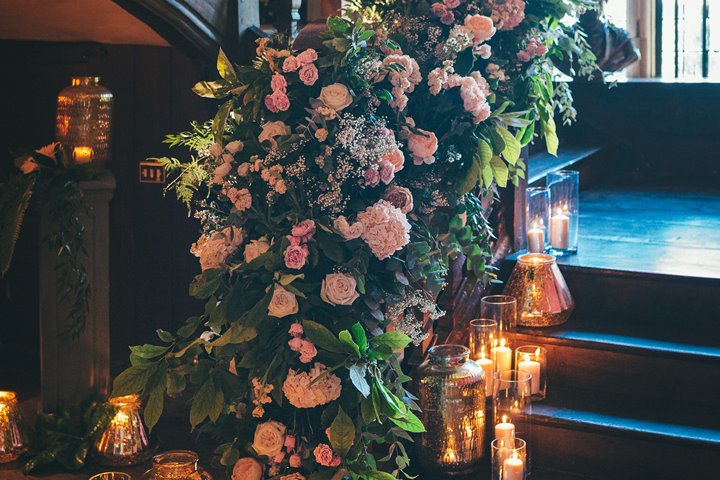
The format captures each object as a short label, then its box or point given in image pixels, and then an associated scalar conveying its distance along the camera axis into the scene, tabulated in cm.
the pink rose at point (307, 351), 247
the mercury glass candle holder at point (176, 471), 249
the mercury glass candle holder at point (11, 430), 385
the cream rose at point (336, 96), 247
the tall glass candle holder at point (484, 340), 369
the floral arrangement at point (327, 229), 248
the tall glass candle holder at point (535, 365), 358
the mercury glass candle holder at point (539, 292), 383
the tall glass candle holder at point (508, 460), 318
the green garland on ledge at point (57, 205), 398
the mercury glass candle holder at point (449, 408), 342
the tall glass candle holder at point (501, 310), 372
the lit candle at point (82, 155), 424
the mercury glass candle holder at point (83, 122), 427
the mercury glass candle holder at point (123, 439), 383
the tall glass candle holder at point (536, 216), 414
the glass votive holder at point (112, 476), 243
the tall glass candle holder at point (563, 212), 425
